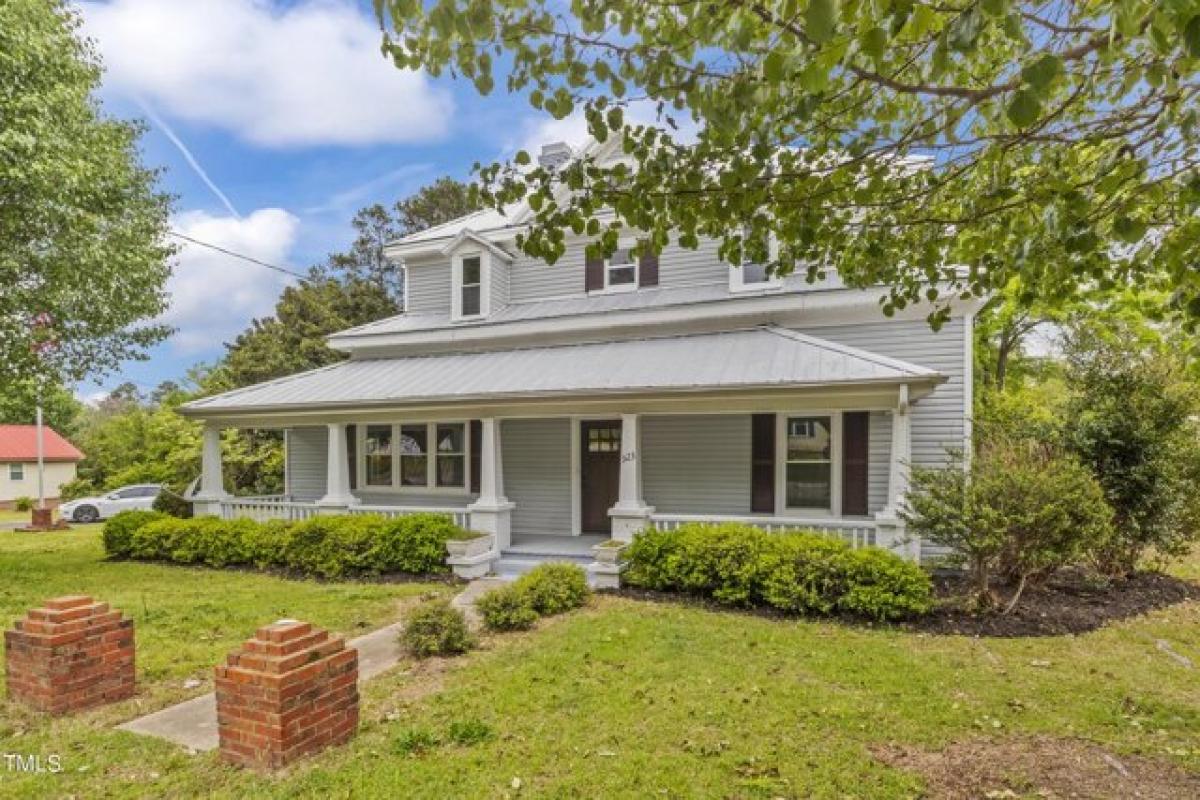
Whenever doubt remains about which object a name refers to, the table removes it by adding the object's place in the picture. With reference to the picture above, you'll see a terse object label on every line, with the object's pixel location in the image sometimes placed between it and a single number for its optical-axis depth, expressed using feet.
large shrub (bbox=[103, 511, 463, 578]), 34.09
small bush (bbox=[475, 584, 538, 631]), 23.58
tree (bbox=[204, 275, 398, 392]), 77.92
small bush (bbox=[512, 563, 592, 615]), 25.66
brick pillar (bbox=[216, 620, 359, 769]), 12.82
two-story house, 31.96
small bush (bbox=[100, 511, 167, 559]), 41.75
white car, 76.69
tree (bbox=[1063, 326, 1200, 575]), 29.14
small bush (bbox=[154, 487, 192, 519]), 46.39
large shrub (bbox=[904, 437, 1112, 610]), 23.37
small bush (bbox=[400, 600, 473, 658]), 20.79
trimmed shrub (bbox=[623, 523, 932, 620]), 24.64
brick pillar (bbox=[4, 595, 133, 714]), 15.70
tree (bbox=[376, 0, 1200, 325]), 8.00
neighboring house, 117.80
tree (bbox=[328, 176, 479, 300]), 102.94
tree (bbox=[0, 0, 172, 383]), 31.68
